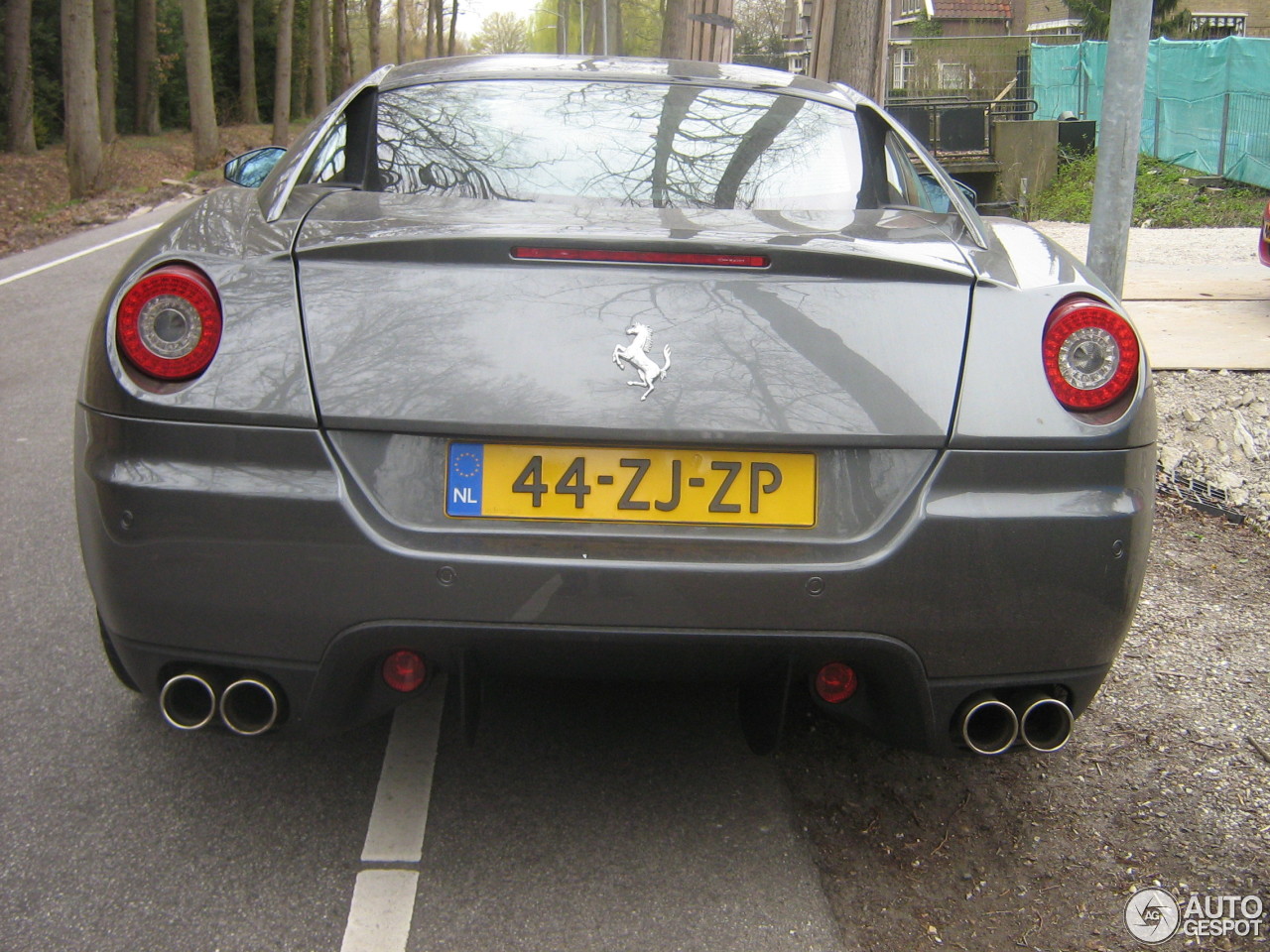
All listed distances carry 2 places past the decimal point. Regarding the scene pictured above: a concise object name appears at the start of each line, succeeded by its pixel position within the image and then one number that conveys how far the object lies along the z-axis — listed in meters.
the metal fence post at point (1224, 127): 21.62
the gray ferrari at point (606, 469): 2.29
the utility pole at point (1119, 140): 5.55
